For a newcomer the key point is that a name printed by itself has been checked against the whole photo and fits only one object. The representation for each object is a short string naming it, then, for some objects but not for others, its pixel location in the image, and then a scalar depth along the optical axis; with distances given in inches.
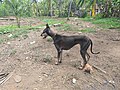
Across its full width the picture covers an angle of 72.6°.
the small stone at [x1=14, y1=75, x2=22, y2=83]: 64.7
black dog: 66.4
